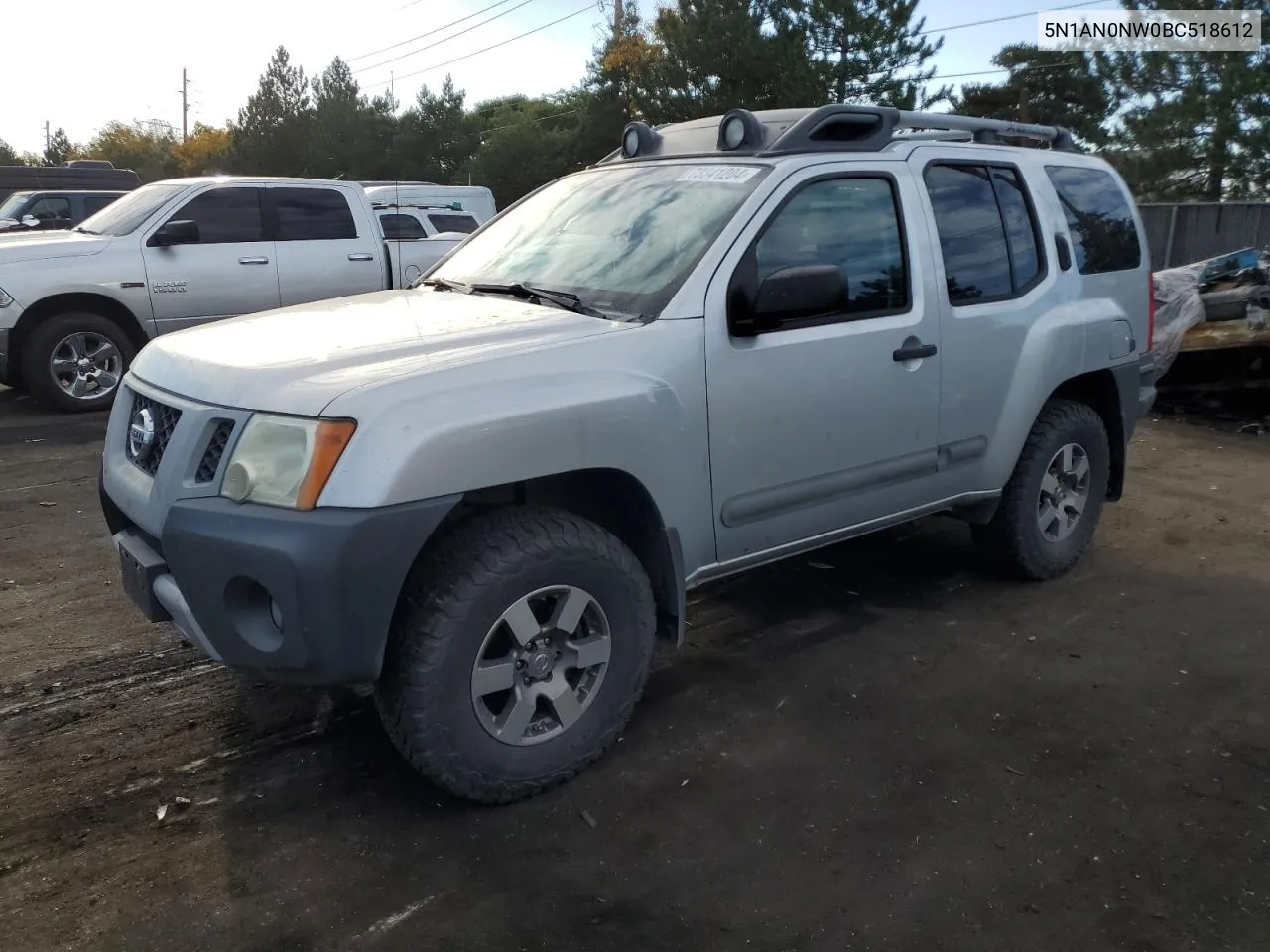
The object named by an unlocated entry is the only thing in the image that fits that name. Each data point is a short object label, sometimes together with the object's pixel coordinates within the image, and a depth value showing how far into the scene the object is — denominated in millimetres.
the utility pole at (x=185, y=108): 77750
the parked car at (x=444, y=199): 15203
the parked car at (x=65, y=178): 18375
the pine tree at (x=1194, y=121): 21172
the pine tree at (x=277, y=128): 45906
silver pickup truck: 8609
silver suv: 2746
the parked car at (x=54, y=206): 15227
